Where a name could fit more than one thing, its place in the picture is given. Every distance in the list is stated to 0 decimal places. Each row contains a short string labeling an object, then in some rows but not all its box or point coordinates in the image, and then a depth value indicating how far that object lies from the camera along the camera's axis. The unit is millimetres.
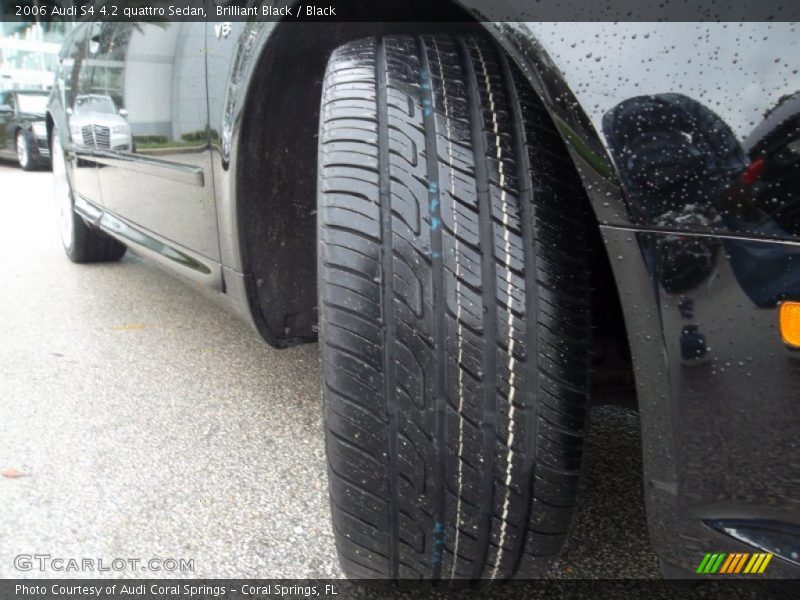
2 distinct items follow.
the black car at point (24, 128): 9906
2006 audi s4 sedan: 824
